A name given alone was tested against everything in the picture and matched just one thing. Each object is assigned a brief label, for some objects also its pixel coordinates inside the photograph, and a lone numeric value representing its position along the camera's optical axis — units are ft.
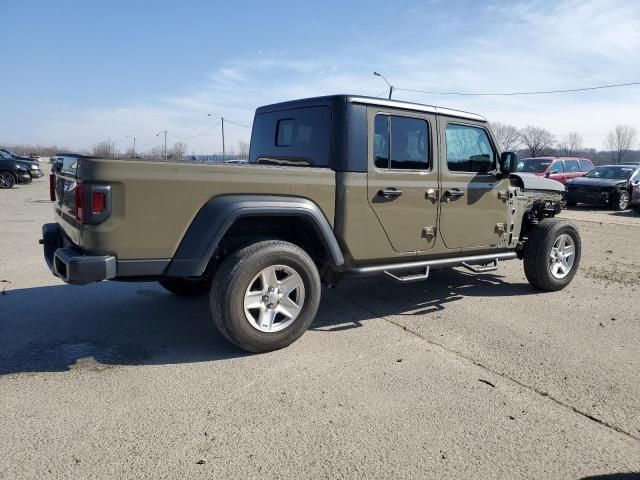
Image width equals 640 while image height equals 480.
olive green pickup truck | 10.57
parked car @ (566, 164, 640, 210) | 53.21
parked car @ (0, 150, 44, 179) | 74.79
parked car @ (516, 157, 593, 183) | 59.16
